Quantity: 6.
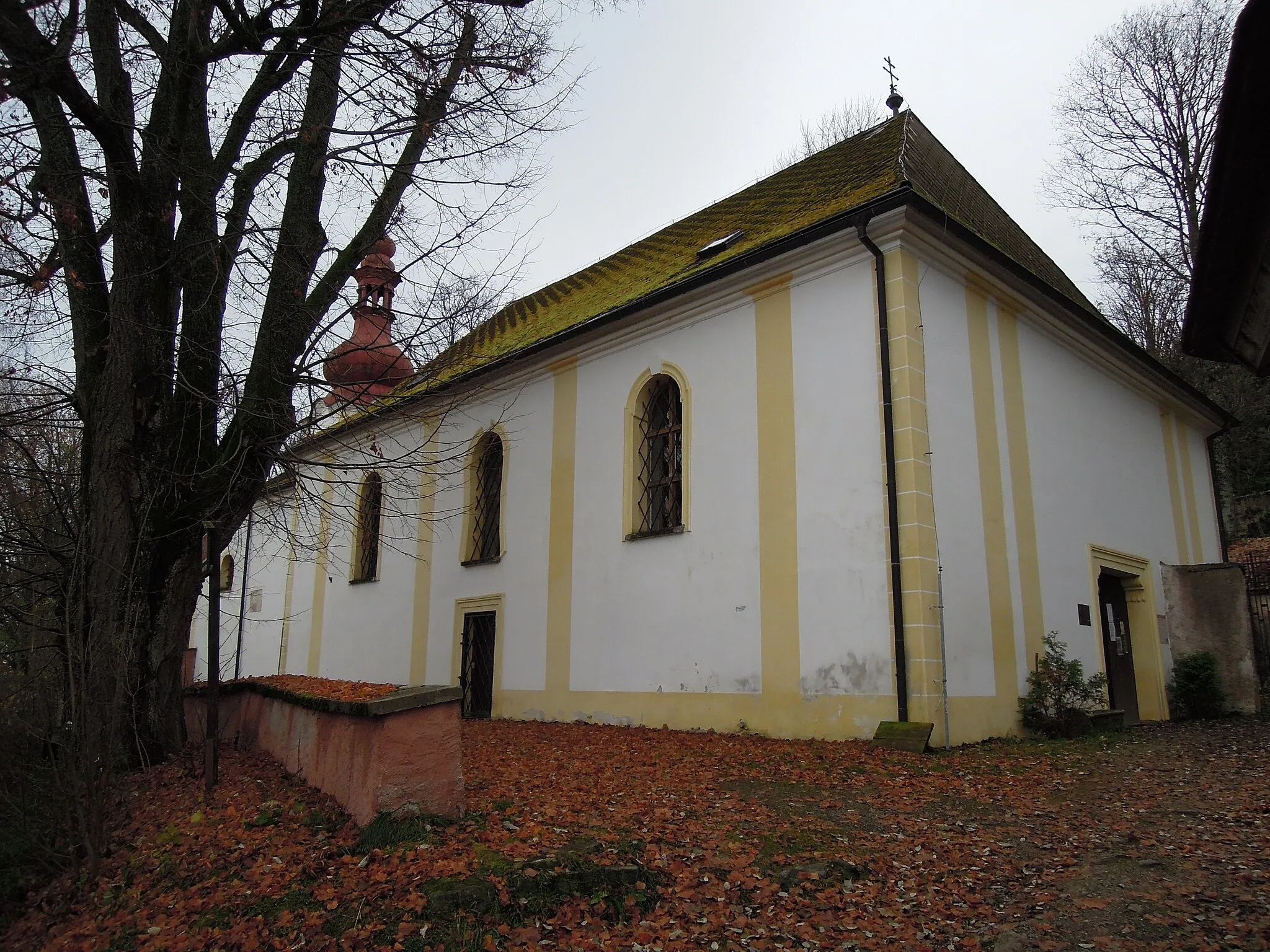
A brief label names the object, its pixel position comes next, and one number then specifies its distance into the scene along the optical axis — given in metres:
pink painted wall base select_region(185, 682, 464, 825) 5.14
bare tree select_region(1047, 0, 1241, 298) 21.50
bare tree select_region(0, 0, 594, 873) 7.03
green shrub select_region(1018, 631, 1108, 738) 9.94
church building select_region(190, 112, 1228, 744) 9.45
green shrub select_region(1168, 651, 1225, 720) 12.84
